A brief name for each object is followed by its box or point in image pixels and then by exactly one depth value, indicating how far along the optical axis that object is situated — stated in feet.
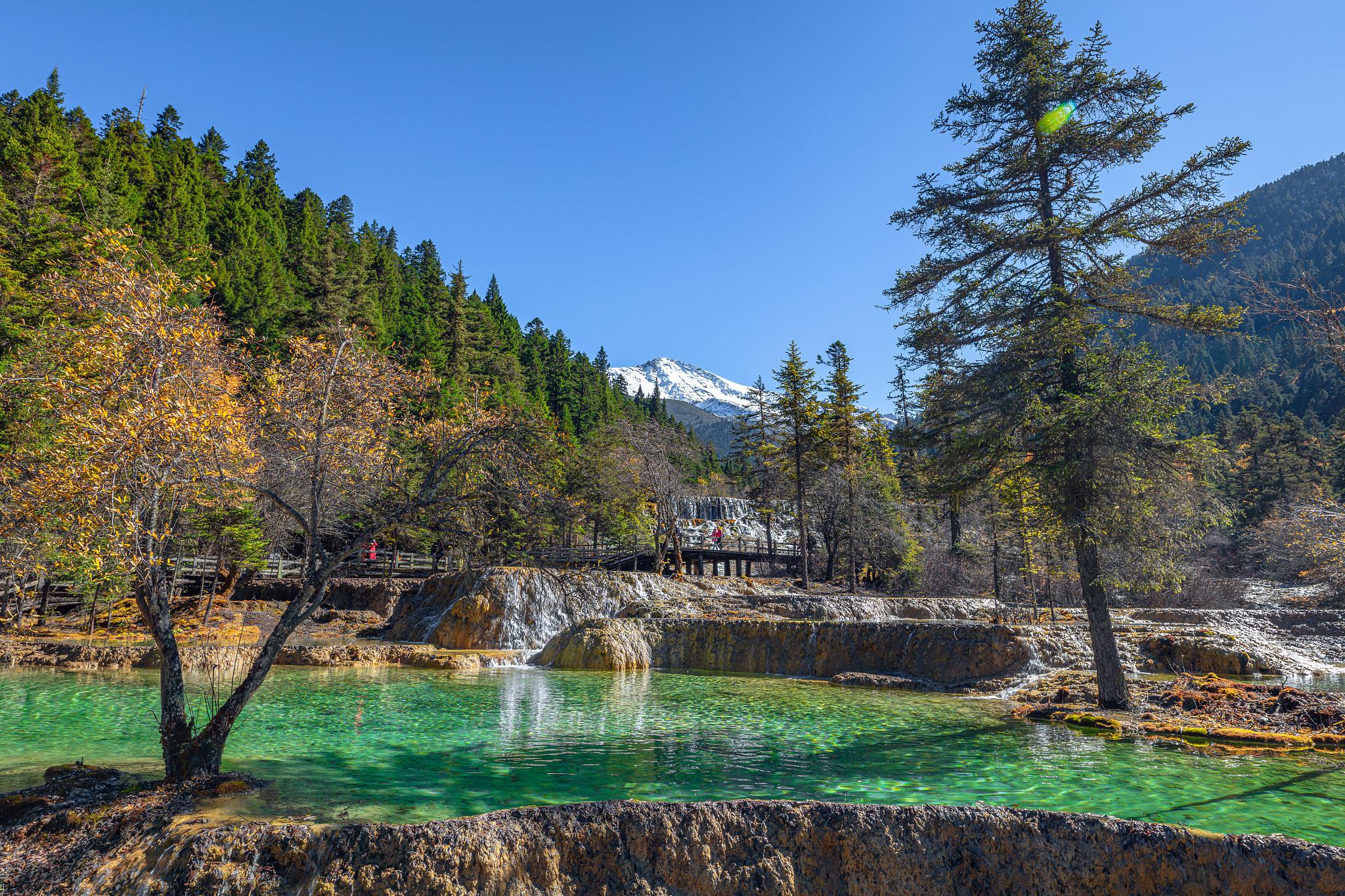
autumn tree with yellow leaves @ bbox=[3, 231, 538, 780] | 21.91
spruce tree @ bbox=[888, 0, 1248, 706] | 36.94
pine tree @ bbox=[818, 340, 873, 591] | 118.21
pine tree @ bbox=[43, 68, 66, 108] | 168.93
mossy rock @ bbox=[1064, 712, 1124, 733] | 34.32
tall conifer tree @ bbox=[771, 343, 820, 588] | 113.91
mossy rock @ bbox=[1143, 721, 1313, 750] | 30.50
